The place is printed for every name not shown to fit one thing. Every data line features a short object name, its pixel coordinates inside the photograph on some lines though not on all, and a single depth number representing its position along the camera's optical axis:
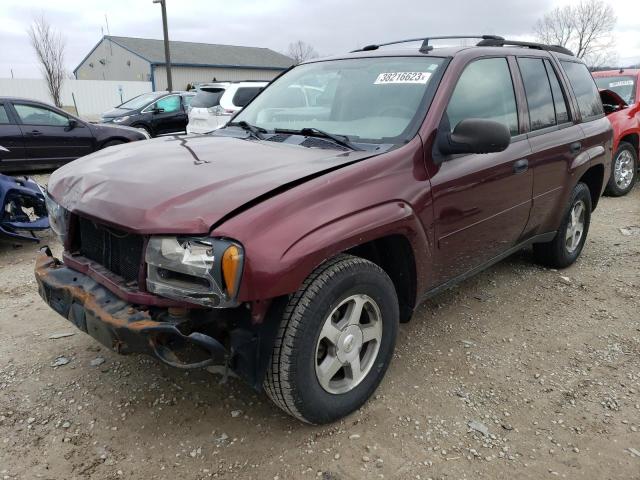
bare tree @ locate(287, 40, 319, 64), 65.61
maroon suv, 2.13
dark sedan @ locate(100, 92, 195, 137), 13.39
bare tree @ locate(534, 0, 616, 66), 39.67
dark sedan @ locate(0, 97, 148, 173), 9.09
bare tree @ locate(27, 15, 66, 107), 31.09
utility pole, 23.19
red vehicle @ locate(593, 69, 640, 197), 7.64
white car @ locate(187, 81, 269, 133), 9.55
